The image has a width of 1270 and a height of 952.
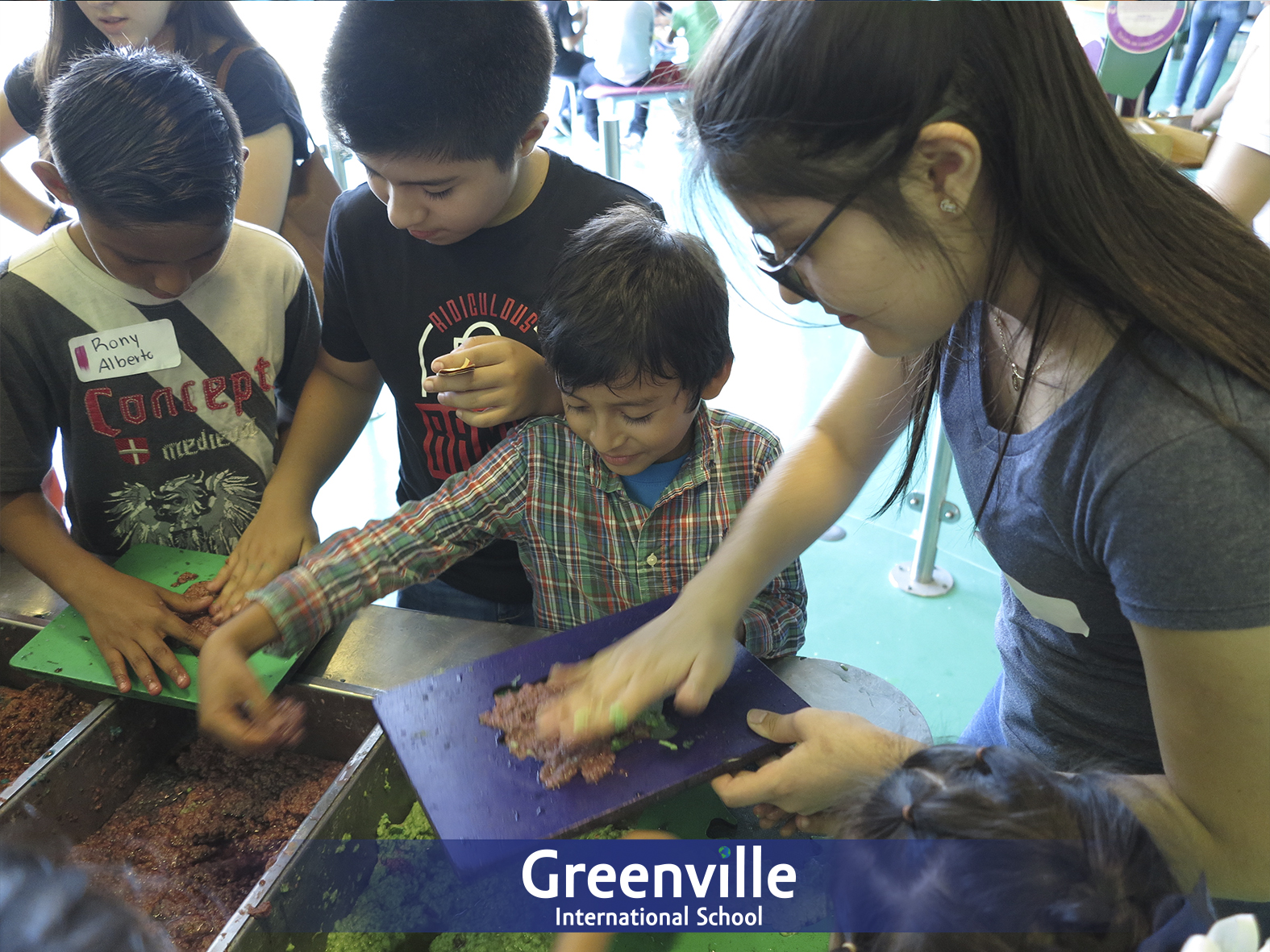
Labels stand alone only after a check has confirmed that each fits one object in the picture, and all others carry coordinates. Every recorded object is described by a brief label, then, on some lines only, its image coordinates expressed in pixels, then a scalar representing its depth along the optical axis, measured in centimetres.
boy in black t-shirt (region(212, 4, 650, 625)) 109
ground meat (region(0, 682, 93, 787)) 124
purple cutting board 85
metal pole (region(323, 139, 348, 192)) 337
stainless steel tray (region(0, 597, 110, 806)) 132
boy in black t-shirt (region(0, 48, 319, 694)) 119
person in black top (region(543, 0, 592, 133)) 260
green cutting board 115
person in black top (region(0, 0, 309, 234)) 163
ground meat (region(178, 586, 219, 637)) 122
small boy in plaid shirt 115
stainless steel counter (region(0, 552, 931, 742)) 109
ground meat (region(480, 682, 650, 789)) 89
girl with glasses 63
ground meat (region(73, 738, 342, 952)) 107
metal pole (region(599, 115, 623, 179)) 310
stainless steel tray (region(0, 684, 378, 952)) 108
